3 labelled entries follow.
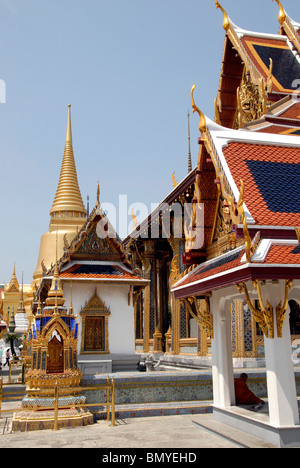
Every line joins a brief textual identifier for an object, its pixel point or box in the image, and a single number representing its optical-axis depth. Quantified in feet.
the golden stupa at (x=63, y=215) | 124.88
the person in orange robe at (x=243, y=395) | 26.63
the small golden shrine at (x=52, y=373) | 27.42
